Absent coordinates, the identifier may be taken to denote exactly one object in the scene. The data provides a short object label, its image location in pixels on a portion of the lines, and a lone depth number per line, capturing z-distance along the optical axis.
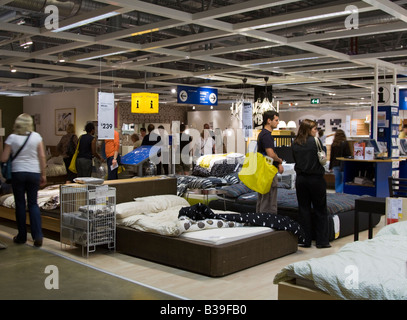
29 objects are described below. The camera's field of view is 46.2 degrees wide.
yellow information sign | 12.95
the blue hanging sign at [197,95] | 13.80
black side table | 4.45
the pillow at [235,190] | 7.05
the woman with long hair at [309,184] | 5.65
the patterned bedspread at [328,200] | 6.40
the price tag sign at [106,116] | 8.09
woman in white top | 5.37
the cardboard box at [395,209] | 4.04
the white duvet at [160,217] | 5.02
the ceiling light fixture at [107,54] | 9.12
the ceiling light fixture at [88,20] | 6.10
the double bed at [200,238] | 4.68
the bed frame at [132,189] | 6.02
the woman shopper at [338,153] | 9.93
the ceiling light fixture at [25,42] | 7.84
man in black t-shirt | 5.96
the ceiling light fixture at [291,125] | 19.36
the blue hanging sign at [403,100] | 12.13
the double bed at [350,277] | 2.58
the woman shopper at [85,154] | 8.02
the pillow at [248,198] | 6.79
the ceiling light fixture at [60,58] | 9.60
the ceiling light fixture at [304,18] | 5.95
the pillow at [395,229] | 3.73
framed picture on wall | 12.65
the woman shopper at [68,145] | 9.64
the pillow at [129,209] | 5.58
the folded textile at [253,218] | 5.39
